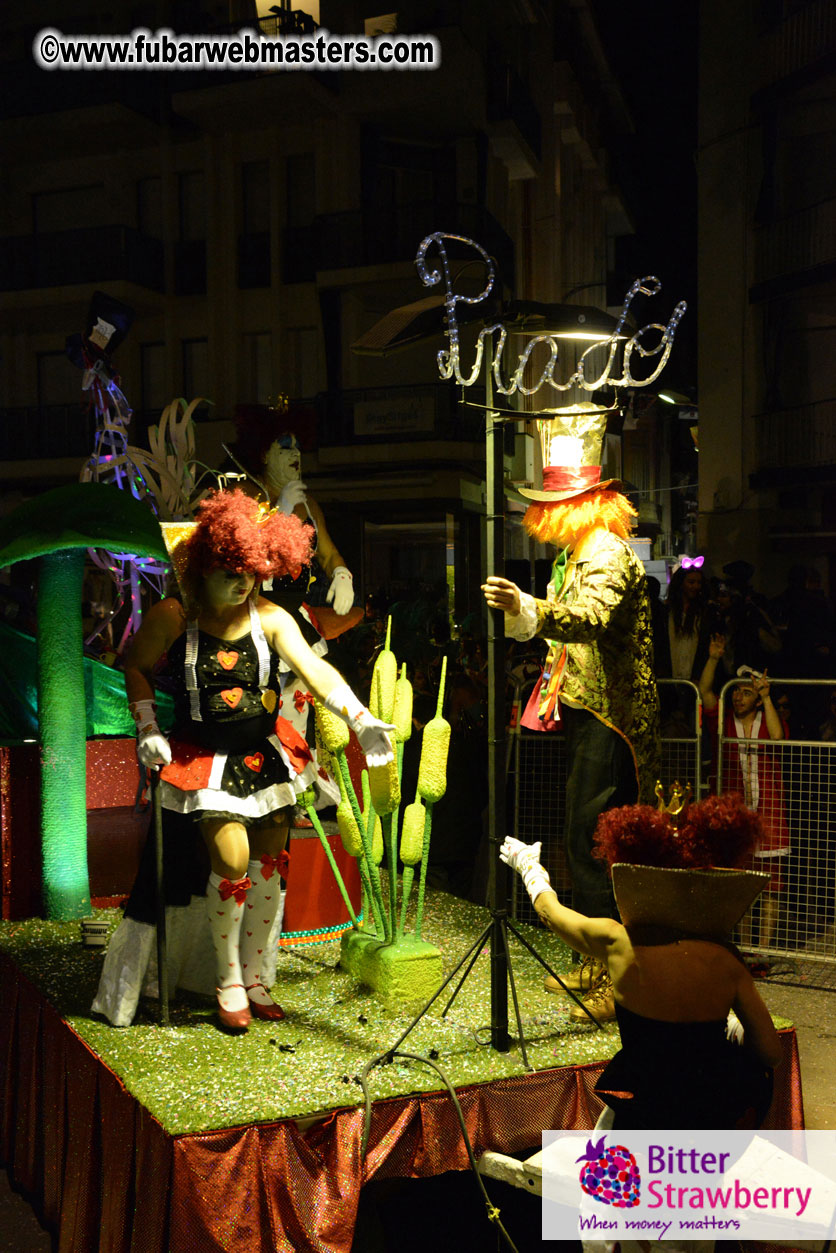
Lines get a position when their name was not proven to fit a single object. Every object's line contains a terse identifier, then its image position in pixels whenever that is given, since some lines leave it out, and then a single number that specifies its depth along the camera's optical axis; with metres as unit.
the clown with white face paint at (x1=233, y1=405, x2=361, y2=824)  4.16
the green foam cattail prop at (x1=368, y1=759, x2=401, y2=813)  3.46
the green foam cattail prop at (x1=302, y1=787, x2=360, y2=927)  3.73
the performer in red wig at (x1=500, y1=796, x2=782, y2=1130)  2.26
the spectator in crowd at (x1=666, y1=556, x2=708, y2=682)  6.11
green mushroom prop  4.25
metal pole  3.05
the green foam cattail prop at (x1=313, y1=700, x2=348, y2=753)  3.47
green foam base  3.48
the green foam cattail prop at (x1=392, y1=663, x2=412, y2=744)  3.46
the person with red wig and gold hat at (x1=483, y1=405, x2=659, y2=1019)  3.33
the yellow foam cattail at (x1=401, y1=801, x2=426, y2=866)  3.53
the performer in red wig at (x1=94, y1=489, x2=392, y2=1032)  3.17
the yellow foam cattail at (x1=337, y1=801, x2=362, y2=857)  3.60
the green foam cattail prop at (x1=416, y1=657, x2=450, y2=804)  3.40
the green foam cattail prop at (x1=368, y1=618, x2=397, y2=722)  3.47
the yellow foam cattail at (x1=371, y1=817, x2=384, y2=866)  3.69
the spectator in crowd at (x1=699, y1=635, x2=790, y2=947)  4.91
